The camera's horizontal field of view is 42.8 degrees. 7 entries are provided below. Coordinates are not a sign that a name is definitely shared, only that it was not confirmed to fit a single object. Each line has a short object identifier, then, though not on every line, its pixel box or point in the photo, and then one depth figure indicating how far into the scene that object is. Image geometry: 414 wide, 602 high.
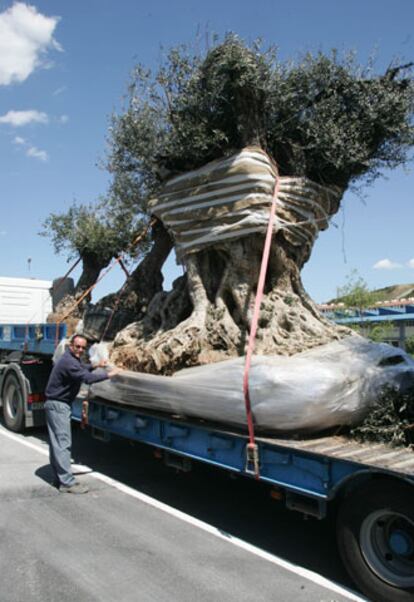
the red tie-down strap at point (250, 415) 4.20
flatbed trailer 3.40
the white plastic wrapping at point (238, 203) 5.87
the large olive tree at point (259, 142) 6.07
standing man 5.93
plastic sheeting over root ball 4.19
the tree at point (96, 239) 10.87
